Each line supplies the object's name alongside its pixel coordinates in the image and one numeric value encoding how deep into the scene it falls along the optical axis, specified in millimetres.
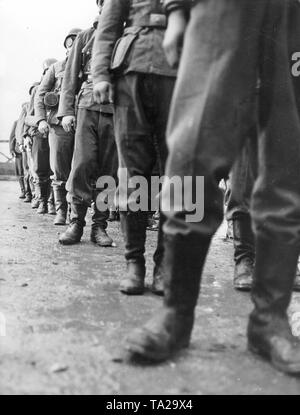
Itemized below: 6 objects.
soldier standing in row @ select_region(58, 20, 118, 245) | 4430
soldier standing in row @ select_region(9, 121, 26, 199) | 12754
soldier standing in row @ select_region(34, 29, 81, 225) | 6004
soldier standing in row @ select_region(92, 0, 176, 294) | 2771
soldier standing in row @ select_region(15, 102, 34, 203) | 10570
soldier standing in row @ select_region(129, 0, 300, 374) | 1726
